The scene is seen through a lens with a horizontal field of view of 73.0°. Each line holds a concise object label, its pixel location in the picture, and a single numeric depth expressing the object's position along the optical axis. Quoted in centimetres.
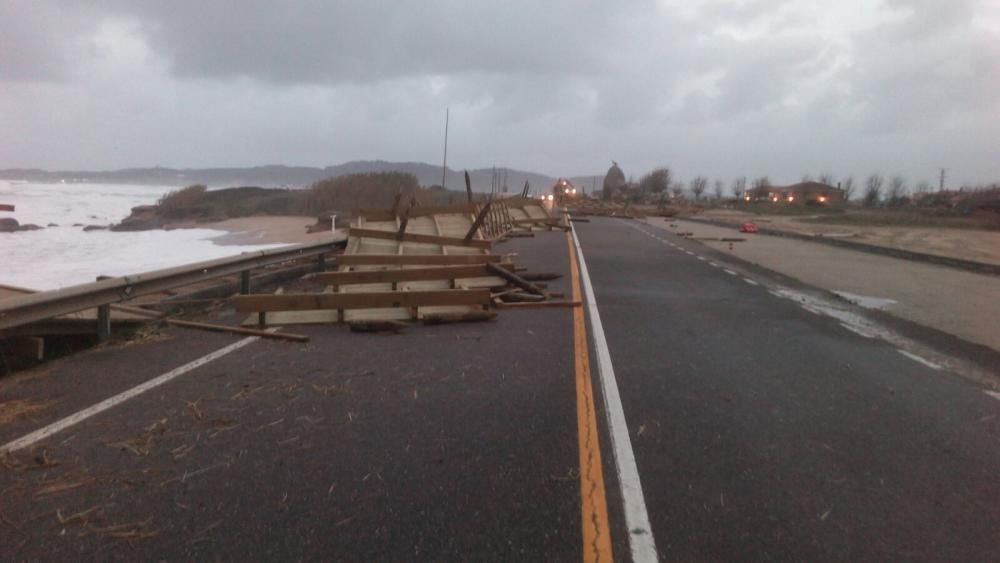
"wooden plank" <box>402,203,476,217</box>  1916
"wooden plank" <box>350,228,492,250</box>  1413
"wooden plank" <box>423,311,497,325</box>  915
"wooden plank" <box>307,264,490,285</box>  979
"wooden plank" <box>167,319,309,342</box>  805
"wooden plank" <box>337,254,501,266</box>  1161
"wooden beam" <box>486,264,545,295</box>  1120
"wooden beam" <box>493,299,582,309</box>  1055
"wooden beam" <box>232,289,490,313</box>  891
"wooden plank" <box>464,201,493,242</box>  1412
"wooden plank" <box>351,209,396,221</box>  1672
